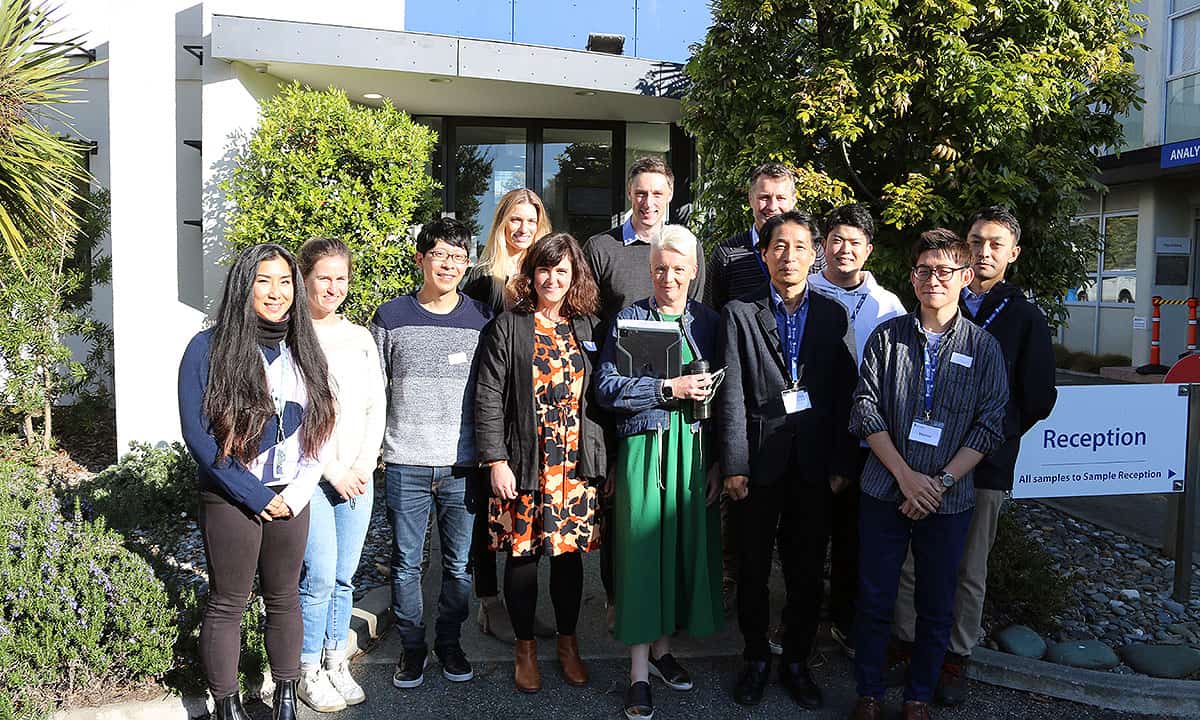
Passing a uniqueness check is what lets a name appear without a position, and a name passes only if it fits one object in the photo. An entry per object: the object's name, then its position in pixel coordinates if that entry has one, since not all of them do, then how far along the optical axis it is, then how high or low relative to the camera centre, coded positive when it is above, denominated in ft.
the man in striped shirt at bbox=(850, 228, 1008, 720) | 11.18 -1.54
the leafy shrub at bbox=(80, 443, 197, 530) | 18.35 -3.91
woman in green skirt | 11.81 -2.31
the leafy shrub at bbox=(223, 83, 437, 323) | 23.38 +3.52
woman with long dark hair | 10.28 -1.55
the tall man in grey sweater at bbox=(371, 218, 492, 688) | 12.23 -1.37
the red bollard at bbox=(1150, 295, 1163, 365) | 49.32 -0.48
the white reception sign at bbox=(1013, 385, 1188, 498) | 15.31 -2.08
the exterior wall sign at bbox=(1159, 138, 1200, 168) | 44.09 +9.00
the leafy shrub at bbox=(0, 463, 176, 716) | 11.00 -4.01
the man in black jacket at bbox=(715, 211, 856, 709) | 11.78 -1.47
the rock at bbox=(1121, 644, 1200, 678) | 13.33 -5.10
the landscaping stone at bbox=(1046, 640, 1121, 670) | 13.48 -5.07
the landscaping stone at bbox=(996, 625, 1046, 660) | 13.65 -4.97
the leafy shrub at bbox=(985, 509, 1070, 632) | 14.88 -4.51
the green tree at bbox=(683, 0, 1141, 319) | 19.40 +5.01
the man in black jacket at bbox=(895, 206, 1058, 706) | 12.00 -0.76
